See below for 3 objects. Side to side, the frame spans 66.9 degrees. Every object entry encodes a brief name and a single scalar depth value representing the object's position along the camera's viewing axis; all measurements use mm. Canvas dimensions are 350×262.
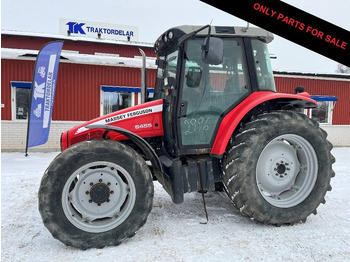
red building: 10008
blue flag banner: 8305
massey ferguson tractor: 2848
